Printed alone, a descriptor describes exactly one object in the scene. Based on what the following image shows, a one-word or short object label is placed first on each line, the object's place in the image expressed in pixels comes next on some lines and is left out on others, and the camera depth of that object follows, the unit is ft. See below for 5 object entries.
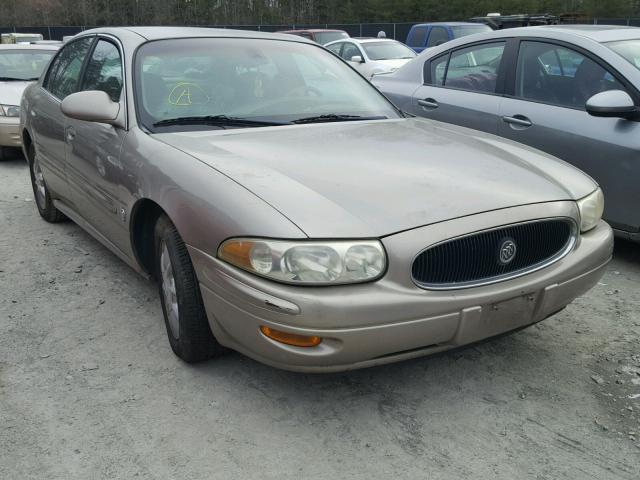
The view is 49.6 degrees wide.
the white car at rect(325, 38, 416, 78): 50.06
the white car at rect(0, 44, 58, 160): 27.43
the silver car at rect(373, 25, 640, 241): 14.08
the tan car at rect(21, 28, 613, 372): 8.16
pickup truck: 56.90
